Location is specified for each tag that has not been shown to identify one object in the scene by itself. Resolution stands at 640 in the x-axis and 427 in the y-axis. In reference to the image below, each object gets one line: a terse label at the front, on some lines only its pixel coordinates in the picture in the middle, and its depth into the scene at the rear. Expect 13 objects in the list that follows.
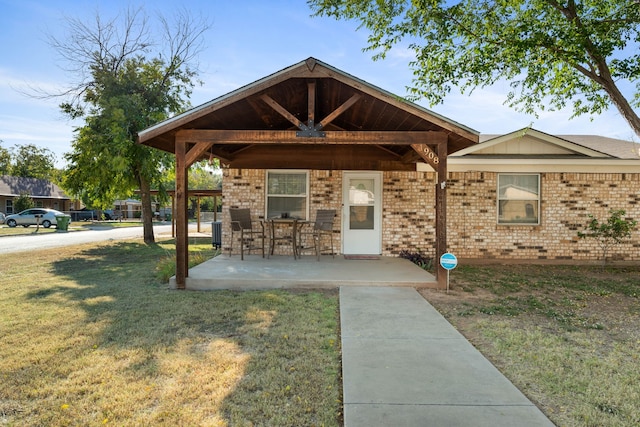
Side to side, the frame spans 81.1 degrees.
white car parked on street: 24.62
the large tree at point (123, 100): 12.38
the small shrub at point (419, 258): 8.13
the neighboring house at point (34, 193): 32.53
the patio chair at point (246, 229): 8.19
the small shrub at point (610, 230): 8.18
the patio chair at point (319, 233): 8.21
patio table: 8.38
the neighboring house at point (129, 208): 43.11
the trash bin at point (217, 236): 12.30
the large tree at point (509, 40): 7.06
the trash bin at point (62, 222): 21.42
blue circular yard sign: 5.71
